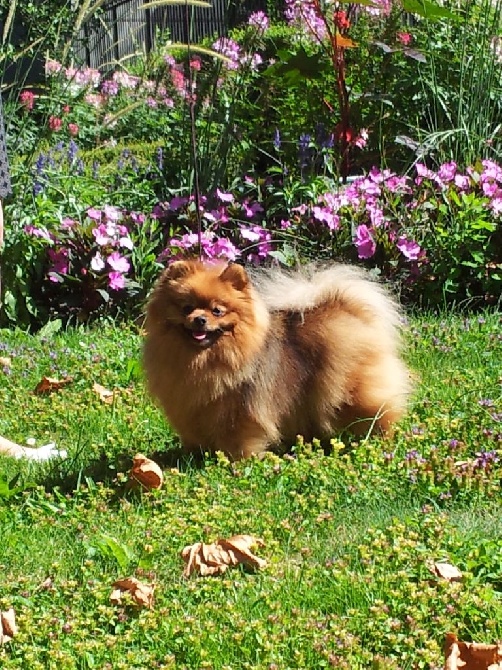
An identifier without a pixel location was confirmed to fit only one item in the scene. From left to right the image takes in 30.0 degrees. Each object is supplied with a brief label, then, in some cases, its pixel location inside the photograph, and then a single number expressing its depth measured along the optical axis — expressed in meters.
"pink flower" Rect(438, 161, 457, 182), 6.70
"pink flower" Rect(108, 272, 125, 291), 6.34
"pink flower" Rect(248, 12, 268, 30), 7.64
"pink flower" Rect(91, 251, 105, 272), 6.26
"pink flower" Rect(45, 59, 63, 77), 7.86
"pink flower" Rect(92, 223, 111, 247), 6.33
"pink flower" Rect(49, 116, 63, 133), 6.88
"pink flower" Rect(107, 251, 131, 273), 6.32
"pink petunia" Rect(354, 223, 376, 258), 6.27
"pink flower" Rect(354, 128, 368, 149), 7.31
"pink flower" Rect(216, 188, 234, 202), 6.77
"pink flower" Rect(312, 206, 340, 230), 6.39
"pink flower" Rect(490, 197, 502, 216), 6.44
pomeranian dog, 4.10
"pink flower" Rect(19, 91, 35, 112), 7.79
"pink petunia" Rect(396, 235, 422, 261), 6.32
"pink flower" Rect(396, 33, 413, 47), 8.02
